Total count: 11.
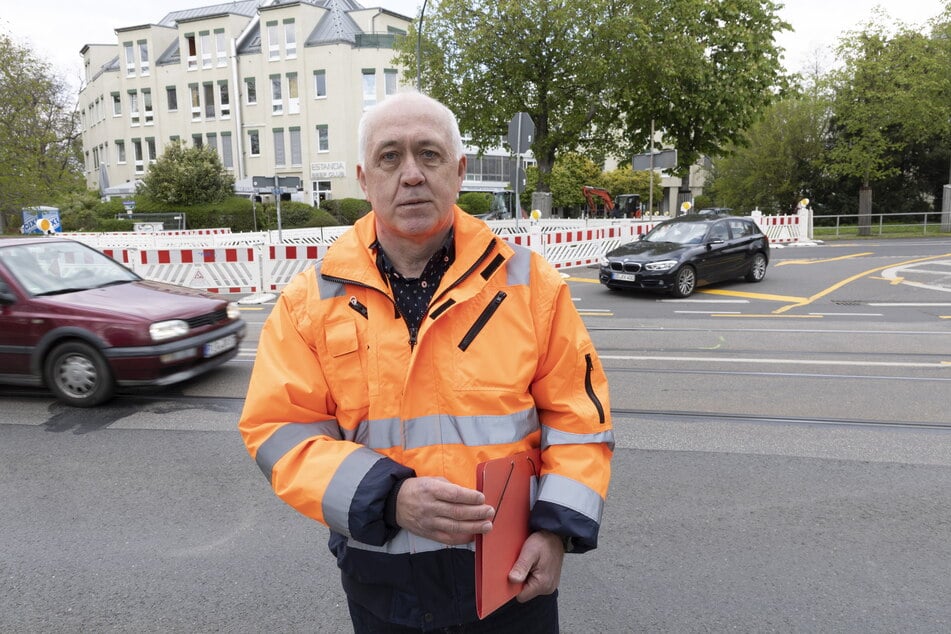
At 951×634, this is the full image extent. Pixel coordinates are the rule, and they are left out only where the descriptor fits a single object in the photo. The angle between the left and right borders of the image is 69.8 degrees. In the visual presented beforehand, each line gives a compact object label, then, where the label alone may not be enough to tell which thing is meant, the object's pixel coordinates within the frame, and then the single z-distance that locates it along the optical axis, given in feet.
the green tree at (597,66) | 78.79
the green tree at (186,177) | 126.21
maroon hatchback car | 20.20
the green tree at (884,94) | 101.09
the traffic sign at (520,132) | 45.27
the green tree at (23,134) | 89.04
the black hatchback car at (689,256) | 41.65
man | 5.37
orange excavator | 142.41
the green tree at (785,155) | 133.18
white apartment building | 145.69
